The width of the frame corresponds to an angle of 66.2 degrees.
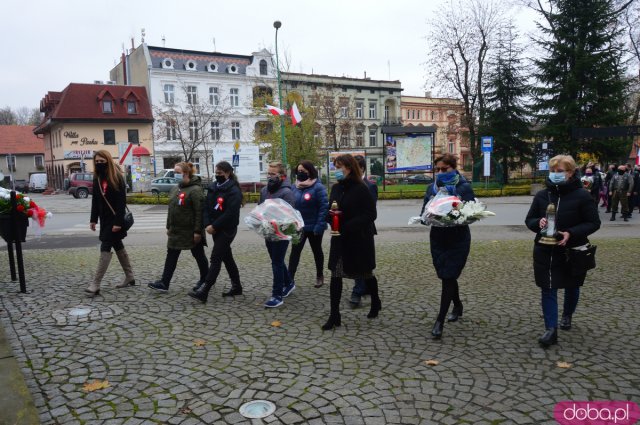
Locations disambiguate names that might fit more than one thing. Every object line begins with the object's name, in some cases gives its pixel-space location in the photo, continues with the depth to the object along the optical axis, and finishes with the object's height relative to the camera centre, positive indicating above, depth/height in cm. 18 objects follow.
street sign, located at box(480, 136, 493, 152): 2841 +94
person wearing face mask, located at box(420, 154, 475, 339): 498 -83
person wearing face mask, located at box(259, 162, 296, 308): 618 -102
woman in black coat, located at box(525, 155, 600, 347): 460 -67
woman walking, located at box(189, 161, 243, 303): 630 -62
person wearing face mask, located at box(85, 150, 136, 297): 671 -49
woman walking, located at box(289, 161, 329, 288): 677 -59
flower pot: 730 -84
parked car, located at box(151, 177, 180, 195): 3587 -113
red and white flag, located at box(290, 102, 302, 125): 2263 +237
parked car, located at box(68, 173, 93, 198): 3550 -108
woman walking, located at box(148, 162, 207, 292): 659 -63
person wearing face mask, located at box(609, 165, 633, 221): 1552 -105
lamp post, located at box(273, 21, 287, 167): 2612 +738
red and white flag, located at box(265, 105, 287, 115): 2308 +258
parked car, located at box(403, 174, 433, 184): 4466 -159
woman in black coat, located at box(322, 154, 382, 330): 517 -74
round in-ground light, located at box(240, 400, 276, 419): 344 -174
